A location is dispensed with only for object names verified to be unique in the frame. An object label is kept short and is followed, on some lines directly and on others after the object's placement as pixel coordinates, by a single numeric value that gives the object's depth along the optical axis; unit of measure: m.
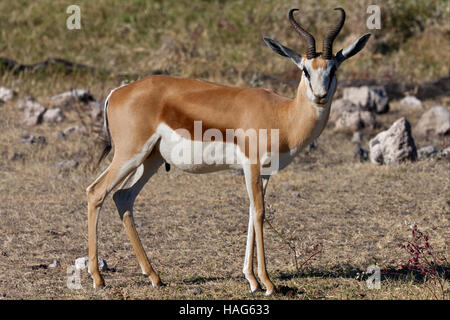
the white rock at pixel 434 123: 10.82
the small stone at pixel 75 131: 10.51
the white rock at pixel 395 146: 9.52
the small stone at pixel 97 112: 10.91
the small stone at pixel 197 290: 5.48
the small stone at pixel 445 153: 9.79
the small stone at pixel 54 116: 11.03
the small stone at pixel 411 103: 11.97
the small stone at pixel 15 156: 9.69
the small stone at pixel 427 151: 9.80
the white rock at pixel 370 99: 11.69
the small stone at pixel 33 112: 10.89
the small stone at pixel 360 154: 9.84
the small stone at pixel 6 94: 11.69
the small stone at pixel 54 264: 6.25
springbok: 5.33
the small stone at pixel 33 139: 10.12
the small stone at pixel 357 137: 10.61
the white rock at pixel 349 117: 10.98
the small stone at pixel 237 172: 9.18
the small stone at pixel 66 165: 9.28
